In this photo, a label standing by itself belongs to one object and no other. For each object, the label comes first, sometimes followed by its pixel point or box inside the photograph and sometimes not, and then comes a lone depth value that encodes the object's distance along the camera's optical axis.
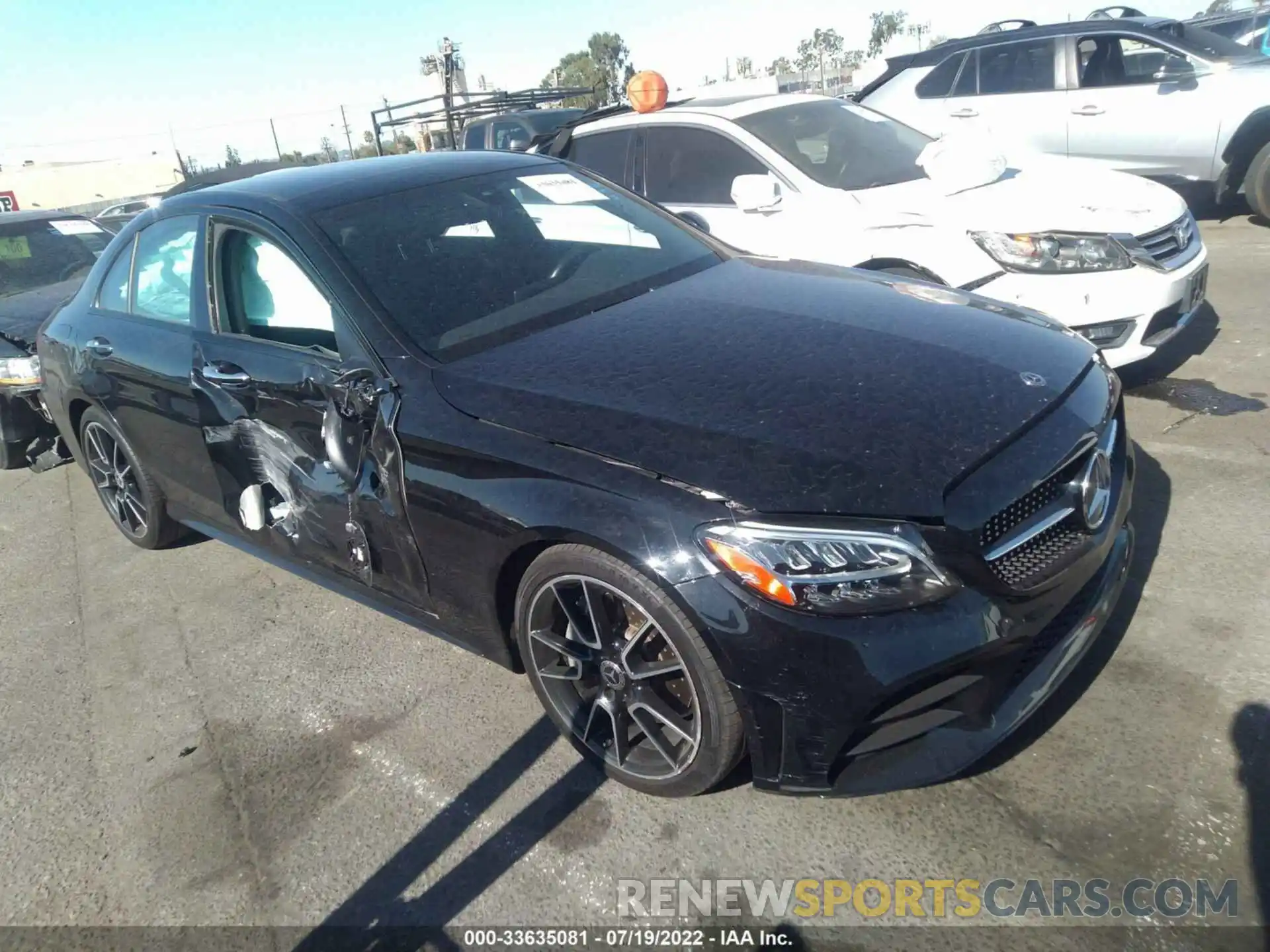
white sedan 4.25
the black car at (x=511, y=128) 13.09
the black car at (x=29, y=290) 5.40
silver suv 7.51
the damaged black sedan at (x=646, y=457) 2.04
